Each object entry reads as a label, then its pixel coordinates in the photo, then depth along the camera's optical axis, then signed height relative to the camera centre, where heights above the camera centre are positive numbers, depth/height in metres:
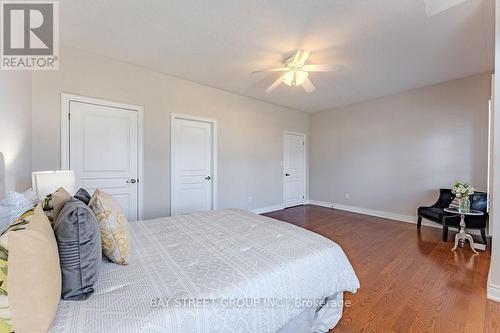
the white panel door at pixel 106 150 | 2.82 +0.18
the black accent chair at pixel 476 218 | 3.05 -0.74
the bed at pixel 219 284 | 0.85 -0.57
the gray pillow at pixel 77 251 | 0.90 -0.37
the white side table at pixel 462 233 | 2.91 -0.92
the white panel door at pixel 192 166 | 3.69 -0.04
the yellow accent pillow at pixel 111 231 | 1.17 -0.37
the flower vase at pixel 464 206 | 2.95 -0.54
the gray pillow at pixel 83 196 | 1.45 -0.23
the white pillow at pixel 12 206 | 1.05 -0.23
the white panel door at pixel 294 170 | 5.55 -0.14
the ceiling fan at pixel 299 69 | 2.67 +1.25
